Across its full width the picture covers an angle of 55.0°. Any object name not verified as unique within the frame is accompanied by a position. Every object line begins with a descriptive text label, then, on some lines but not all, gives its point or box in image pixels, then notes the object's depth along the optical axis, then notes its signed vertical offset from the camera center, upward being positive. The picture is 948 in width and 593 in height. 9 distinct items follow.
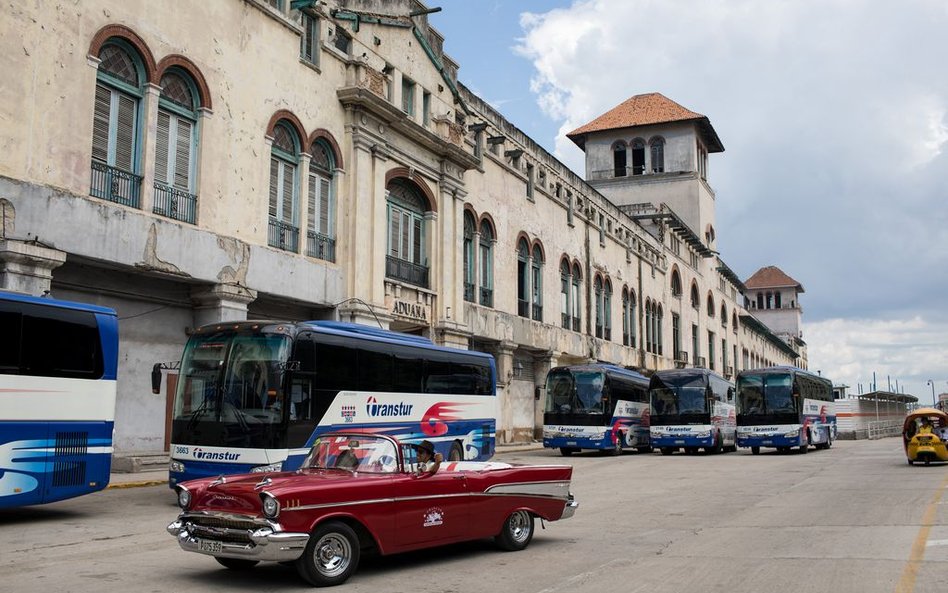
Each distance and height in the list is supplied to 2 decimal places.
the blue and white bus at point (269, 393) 14.66 +0.29
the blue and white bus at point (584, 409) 31.41 +0.07
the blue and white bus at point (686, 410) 32.69 +0.05
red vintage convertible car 8.24 -0.96
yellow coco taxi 24.47 -0.62
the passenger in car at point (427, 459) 9.65 -0.52
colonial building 18.19 +6.06
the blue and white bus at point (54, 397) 12.48 +0.17
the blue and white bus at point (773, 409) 32.59 +0.09
